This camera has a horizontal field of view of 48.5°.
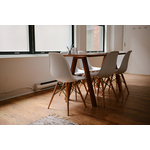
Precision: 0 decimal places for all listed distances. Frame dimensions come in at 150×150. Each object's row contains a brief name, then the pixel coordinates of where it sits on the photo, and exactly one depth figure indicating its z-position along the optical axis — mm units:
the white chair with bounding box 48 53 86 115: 2302
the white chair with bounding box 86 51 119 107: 2614
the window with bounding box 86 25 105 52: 5852
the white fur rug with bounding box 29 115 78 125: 2082
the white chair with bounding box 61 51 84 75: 3381
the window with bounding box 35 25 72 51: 3943
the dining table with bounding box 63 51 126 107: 2660
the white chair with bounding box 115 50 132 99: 3172
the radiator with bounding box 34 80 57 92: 3668
